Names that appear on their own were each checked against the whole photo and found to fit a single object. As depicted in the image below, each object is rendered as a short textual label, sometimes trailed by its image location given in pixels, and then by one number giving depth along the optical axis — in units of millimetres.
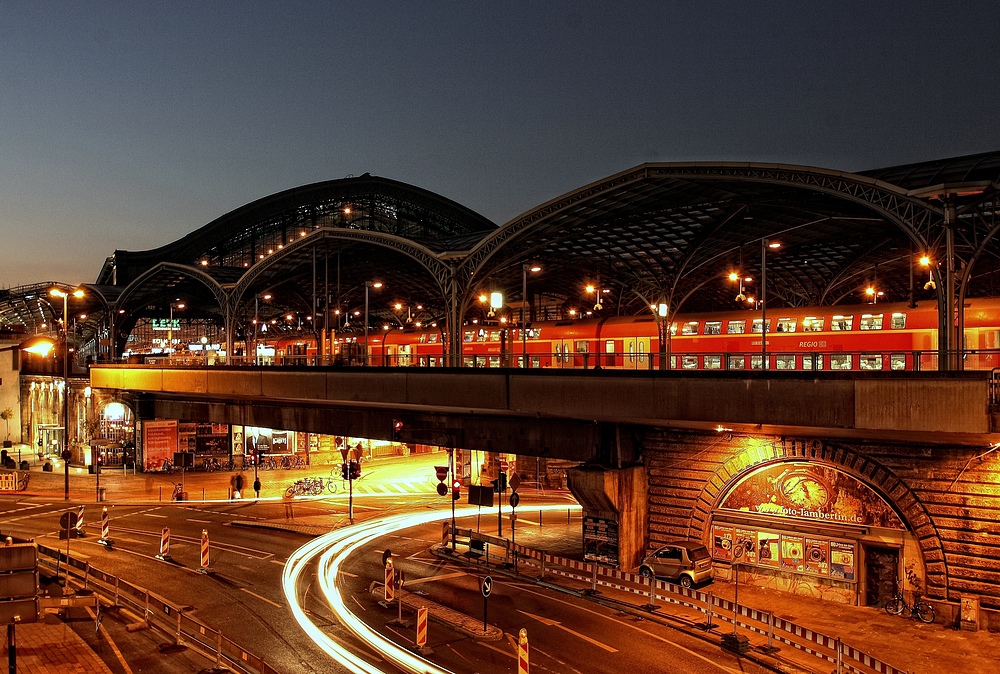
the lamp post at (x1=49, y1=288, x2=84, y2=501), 43797
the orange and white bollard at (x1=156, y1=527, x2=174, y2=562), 29828
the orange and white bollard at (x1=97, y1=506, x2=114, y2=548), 31859
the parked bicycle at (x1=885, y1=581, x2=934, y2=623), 22078
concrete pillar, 27094
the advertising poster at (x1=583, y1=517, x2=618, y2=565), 27891
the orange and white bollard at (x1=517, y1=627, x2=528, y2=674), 15578
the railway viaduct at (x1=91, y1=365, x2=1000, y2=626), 20781
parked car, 25203
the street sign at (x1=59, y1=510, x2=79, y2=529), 23625
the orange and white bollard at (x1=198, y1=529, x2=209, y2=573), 27984
